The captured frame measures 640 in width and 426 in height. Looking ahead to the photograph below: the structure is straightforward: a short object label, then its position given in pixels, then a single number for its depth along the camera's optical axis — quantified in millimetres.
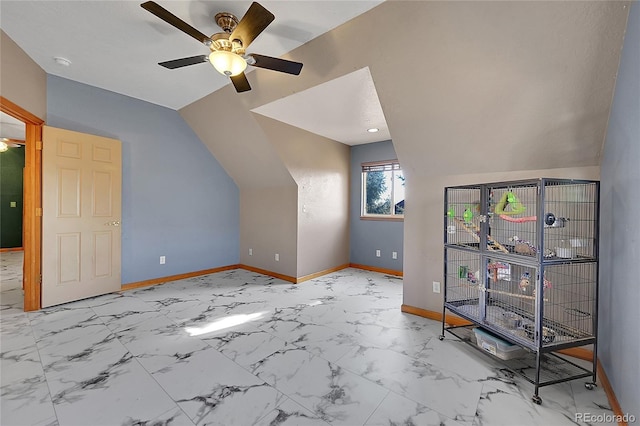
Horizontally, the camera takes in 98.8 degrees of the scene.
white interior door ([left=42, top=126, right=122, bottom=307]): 3129
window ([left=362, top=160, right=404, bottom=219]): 4930
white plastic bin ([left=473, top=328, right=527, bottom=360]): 2002
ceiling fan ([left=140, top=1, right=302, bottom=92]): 1711
